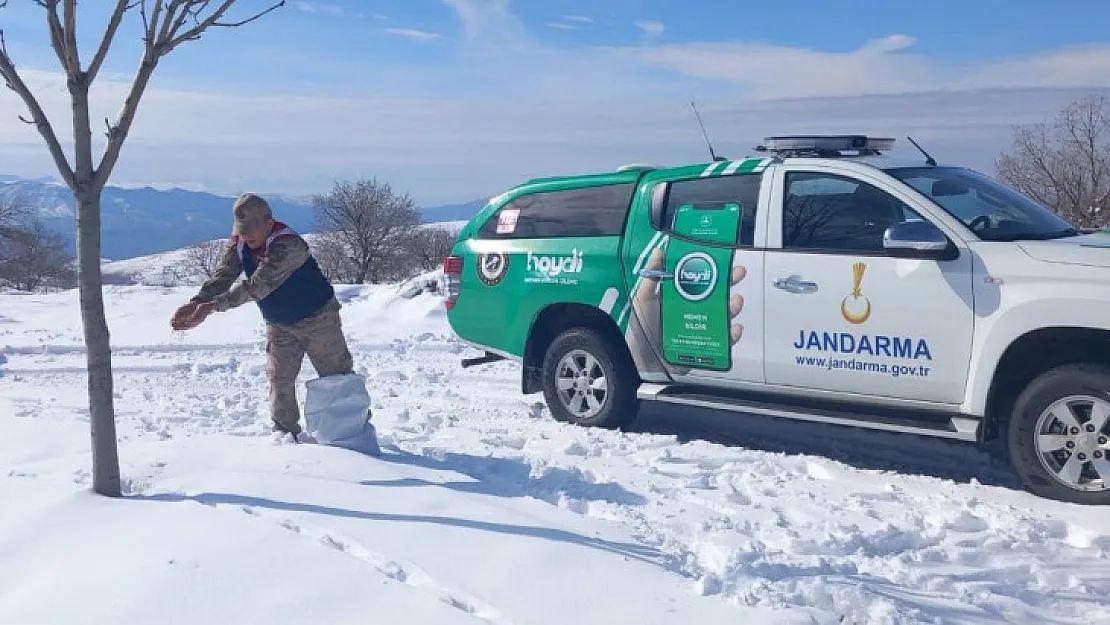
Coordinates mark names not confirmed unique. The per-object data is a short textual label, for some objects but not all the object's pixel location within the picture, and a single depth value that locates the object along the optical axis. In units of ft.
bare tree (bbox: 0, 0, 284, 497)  13.80
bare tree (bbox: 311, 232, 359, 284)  178.50
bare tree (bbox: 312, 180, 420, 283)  180.24
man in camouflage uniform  18.39
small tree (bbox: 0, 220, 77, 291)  178.29
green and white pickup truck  16.78
